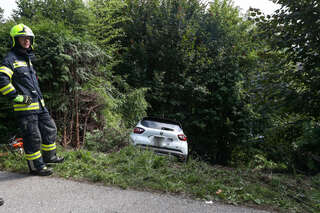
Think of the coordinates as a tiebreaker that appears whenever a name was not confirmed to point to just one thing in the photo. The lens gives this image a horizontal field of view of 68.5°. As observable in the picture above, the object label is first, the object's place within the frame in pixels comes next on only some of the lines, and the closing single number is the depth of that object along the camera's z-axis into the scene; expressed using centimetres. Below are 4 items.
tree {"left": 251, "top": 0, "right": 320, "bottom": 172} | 335
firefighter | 355
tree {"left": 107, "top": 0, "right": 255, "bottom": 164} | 1068
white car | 601
